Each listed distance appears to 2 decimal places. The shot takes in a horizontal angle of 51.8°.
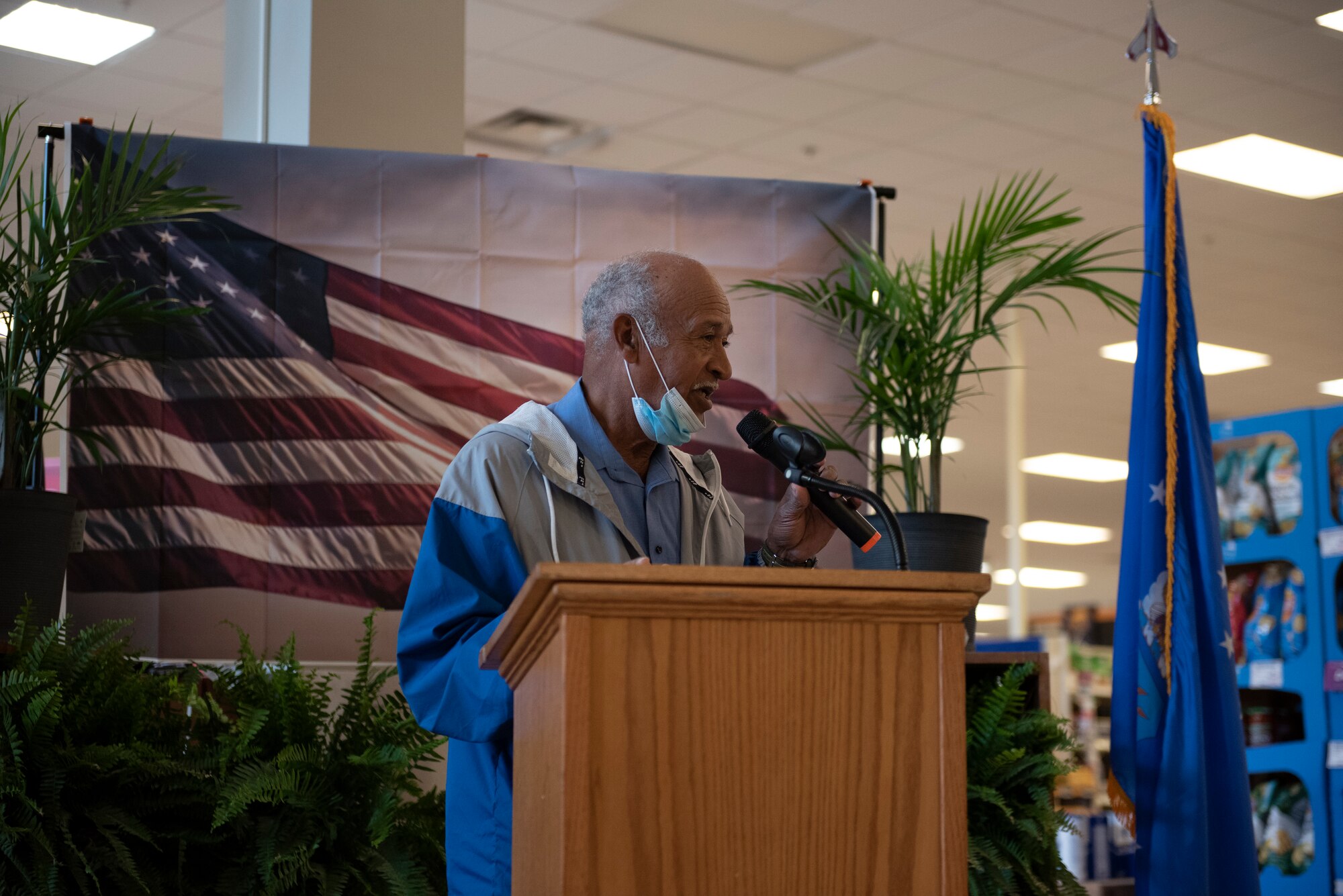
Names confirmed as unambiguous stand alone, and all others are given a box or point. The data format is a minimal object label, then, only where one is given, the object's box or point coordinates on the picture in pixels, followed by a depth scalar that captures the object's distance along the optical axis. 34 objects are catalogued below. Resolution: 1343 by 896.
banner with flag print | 3.53
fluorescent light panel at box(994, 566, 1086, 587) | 21.53
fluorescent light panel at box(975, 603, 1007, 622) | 24.95
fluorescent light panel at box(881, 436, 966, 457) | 12.65
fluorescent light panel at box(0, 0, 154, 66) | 5.40
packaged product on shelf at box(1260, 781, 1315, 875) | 4.08
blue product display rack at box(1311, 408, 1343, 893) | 3.97
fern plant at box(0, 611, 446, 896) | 2.72
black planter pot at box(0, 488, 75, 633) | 3.08
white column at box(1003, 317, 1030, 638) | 8.80
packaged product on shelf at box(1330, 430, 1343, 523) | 4.06
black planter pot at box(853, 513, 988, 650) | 3.47
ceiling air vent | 6.45
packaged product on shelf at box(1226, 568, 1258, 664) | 4.32
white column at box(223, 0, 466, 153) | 4.19
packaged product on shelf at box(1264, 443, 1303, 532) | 4.18
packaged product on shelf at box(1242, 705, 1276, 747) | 4.24
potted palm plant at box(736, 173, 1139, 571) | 3.49
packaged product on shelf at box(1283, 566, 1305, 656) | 4.11
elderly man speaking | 1.84
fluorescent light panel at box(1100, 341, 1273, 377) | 9.95
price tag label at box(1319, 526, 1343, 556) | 3.98
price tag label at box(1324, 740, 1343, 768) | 3.96
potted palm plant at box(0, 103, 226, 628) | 3.12
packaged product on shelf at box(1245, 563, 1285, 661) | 4.20
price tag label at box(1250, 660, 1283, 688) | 4.13
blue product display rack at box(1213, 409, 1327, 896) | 4.00
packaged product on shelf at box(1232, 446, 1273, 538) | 4.27
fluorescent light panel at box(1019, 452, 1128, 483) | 13.95
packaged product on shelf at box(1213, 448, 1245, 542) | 4.38
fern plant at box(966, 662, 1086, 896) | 3.22
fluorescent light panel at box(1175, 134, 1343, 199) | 6.67
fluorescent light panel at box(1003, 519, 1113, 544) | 17.72
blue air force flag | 3.14
